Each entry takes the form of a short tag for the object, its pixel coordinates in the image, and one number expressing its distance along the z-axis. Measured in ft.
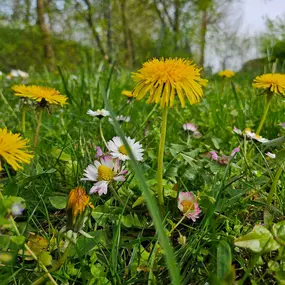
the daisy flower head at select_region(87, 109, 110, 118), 0.84
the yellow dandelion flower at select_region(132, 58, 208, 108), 0.48
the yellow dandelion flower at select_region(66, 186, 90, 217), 0.39
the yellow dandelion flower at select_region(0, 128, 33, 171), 0.39
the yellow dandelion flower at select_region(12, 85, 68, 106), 0.64
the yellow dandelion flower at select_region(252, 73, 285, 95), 0.66
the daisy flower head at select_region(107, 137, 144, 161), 0.60
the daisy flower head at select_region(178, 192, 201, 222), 0.54
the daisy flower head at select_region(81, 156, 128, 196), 0.53
